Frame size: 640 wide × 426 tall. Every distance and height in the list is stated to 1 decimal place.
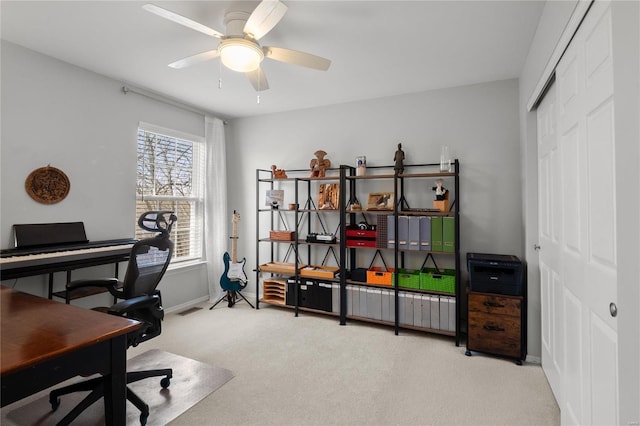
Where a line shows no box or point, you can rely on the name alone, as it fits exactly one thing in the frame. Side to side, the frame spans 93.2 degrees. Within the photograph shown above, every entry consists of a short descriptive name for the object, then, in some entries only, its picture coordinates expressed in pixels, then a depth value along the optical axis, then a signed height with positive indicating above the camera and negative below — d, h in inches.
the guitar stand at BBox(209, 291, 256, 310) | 158.5 -44.2
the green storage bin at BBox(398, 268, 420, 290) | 124.6 -26.4
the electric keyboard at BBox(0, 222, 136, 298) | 84.6 -11.5
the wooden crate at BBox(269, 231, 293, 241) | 153.3 -9.8
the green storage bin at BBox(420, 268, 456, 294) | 119.0 -26.2
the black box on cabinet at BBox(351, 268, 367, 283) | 135.7 -26.6
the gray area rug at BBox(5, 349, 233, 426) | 72.7 -48.5
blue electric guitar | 155.9 -31.3
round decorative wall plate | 102.5 +11.1
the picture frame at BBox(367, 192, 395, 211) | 136.1 +6.8
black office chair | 72.1 -20.6
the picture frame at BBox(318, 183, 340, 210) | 147.2 +9.8
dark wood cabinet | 100.3 -37.1
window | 140.9 +17.6
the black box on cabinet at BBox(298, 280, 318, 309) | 144.3 -37.0
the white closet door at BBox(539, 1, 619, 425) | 42.8 -2.1
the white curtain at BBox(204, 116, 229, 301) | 165.8 +6.6
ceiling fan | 65.9 +44.2
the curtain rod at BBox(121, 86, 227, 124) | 130.3 +55.8
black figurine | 132.7 +24.3
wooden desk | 40.2 -19.0
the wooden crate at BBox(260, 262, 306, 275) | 150.2 -26.3
